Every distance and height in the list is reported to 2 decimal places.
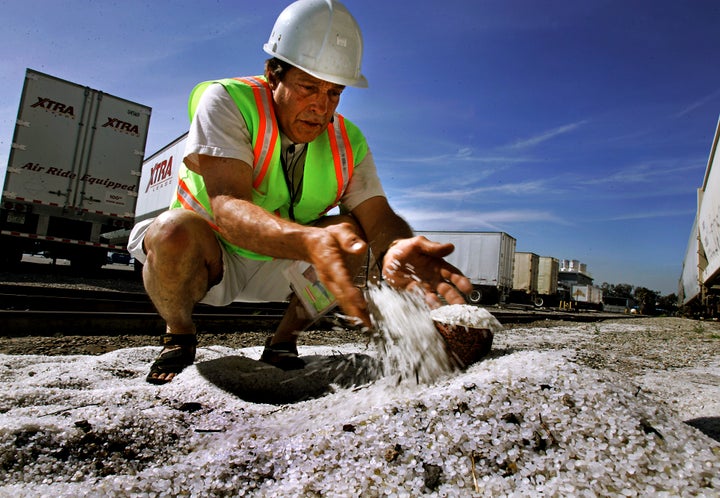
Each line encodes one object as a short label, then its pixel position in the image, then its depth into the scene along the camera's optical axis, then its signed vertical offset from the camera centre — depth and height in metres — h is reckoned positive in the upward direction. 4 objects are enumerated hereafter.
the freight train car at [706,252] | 9.80 +2.08
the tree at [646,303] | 36.12 +1.46
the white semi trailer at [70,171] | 9.48 +1.96
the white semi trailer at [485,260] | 21.23 +2.06
